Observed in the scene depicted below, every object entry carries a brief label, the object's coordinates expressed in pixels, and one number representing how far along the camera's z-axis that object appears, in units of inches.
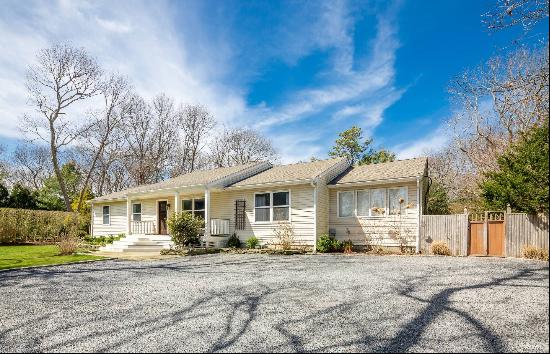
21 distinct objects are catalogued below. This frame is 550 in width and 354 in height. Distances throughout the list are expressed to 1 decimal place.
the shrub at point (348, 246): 598.6
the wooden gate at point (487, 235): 477.4
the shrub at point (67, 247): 579.8
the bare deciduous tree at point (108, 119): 1310.3
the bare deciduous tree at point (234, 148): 1552.7
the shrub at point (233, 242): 699.4
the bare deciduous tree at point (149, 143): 1433.3
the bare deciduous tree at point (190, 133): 1502.2
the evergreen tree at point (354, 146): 1350.9
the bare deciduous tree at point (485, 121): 693.9
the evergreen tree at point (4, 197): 1152.7
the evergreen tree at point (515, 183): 386.6
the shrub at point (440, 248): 529.7
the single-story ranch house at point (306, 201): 595.7
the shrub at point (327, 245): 611.7
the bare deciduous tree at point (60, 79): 1167.0
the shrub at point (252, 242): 670.5
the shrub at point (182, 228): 634.2
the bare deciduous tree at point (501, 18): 196.7
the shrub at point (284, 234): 625.9
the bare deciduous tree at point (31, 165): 1713.8
